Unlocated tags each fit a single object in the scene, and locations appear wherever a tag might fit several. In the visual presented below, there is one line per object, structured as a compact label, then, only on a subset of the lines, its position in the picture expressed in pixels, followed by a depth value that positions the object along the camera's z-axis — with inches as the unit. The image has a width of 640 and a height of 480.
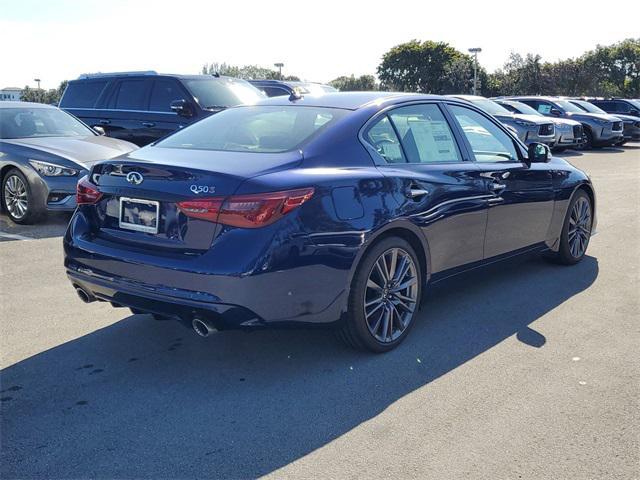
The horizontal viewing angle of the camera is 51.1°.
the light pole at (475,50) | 1690.5
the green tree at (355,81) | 3649.1
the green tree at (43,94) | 2732.8
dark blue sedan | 134.4
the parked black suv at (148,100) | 403.5
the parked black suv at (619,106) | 1022.4
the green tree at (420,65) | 3334.2
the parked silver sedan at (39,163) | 307.4
